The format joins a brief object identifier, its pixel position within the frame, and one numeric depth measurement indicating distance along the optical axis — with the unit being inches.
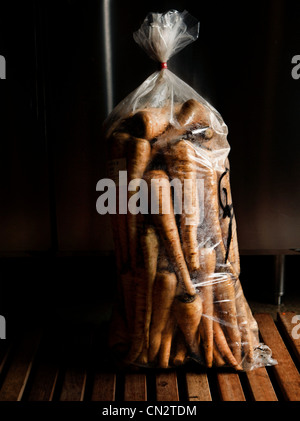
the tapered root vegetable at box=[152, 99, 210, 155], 39.1
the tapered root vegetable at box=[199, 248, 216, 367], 40.5
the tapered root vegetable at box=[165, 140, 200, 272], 38.6
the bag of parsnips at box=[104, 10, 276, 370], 39.0
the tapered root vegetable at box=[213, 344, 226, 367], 41.4
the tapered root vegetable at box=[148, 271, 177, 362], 39.1
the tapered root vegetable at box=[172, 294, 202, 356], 39.4
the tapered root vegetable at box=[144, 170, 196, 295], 38.5
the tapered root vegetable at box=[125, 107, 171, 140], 38.4
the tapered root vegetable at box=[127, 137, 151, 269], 38.7
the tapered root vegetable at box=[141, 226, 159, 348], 39.1
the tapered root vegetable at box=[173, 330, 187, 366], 40.9
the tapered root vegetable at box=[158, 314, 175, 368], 40.4
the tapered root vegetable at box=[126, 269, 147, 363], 40.0
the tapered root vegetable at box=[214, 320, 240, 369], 41.2
